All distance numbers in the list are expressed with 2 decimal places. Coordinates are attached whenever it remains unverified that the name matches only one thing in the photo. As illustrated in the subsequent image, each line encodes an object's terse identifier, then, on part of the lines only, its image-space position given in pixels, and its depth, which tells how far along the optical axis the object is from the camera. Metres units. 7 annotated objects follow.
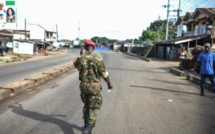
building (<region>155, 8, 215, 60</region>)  26.81
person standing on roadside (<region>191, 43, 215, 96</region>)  7.92
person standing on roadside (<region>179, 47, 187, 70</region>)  17.09
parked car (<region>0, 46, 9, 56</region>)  29.91
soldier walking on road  4.09
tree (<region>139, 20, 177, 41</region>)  71.81
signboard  26.38
